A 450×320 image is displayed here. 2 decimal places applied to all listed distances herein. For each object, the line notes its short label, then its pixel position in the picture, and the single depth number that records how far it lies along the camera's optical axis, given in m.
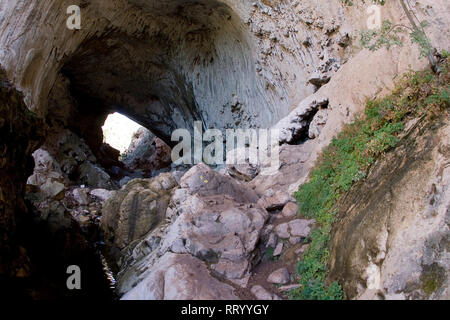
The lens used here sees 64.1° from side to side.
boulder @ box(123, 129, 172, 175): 31.11
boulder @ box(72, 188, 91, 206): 14.15
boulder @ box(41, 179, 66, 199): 12.20
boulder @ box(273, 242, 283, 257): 6.62
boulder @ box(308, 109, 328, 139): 10.40
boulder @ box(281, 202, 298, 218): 7.62
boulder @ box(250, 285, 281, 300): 5.50
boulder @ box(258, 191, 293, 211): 8.04
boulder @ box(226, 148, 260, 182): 10.85
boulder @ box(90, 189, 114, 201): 15.24
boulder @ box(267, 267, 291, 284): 5.90
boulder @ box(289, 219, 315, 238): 6.77
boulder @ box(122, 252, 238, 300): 5.27
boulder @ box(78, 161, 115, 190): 17.93
